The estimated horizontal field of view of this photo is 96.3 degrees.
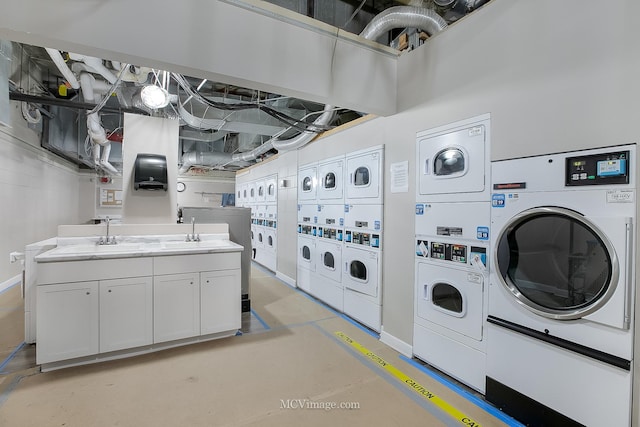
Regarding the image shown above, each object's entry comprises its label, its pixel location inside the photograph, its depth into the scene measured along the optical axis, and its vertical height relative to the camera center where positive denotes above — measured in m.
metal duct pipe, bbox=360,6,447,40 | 2.61 +1.77
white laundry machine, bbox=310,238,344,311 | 3.94 -0.91
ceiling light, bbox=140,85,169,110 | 3.15 +1.28
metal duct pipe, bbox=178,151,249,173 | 7.89 +1.44
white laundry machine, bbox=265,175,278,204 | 6.08 +0.50
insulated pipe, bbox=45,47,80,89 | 2.87 +1.61
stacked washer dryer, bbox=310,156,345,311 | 3.93 -0.31
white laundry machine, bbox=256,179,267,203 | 6.68 +0.47
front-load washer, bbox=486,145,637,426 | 1.51 -0.46
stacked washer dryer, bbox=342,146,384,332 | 3.21 -0.30
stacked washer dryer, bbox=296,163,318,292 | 4.55 -0.21
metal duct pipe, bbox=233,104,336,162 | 3.87 +1.23
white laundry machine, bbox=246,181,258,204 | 7.40 +0.49
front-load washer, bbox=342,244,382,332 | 3.23 -0.88
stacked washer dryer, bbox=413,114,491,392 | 2.19 -0.29
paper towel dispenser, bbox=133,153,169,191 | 3.62 +0.48
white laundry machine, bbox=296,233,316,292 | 4.59 -0.83
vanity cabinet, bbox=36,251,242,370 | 2.42 -0.89
